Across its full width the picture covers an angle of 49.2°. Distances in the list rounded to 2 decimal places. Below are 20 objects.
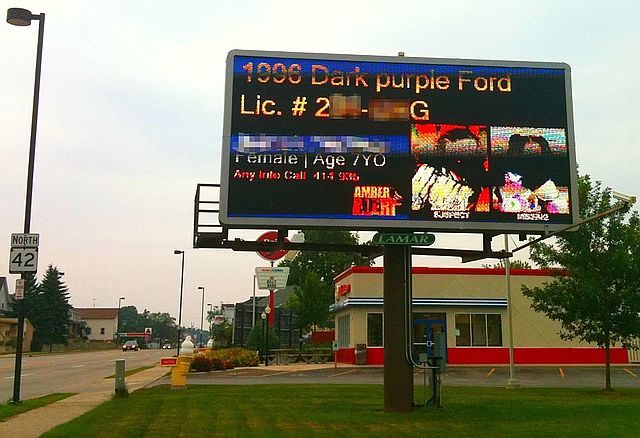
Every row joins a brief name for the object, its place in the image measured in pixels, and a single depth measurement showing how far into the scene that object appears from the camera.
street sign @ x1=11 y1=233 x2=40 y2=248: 16.58
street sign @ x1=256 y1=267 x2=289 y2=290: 43.16
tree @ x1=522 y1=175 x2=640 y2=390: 21.48
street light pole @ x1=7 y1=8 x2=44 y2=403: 16.50
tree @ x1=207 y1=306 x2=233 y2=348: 69.11
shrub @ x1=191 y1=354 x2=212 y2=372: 32.66
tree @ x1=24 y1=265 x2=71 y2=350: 94.44
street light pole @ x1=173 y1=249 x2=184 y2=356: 59.91
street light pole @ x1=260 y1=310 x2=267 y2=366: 45.97
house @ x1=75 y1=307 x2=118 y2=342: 156.75
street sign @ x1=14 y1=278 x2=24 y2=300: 16.31
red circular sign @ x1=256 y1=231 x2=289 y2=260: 41.25
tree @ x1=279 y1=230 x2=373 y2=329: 95.81
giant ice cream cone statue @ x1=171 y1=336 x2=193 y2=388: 21.17
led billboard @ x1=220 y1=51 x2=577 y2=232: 13.52
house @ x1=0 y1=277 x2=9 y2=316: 106.25
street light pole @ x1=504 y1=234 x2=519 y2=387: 23.50
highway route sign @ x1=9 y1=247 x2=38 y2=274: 16.45
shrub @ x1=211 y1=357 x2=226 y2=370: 33.61
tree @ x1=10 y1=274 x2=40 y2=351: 93.49
